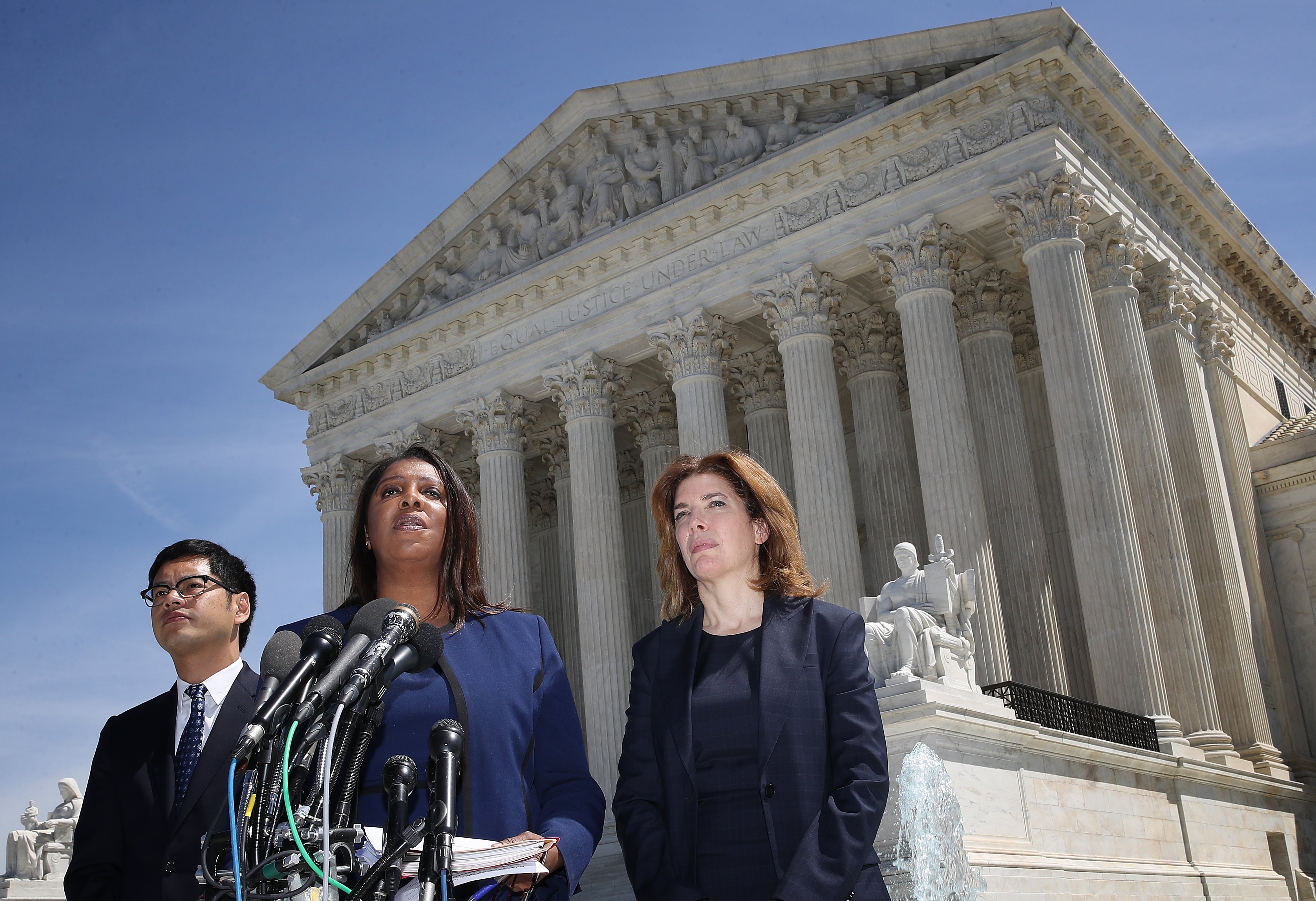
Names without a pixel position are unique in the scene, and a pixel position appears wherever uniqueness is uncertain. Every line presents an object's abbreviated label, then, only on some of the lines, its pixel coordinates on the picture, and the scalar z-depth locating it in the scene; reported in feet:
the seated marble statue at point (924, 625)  51.24
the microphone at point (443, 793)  10.48
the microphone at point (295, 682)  10.10
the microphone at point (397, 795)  10.75
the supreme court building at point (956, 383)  63.31
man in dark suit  16.61
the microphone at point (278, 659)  11.02
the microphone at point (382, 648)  10.80
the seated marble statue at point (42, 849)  71.26
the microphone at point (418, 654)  11.84
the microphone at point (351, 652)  10.53
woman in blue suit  13.83
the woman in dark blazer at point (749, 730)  13.97
